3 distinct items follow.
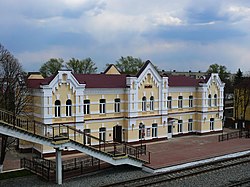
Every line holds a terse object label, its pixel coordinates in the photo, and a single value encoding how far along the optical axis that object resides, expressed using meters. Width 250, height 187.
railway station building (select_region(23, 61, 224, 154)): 29.39
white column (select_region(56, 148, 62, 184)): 20.75
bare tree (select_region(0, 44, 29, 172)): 25.16
